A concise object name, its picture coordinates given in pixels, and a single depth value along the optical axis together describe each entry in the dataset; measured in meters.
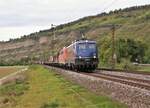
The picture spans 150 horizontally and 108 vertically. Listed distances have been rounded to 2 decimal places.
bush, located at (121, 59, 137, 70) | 74.70
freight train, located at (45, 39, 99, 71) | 55.56
